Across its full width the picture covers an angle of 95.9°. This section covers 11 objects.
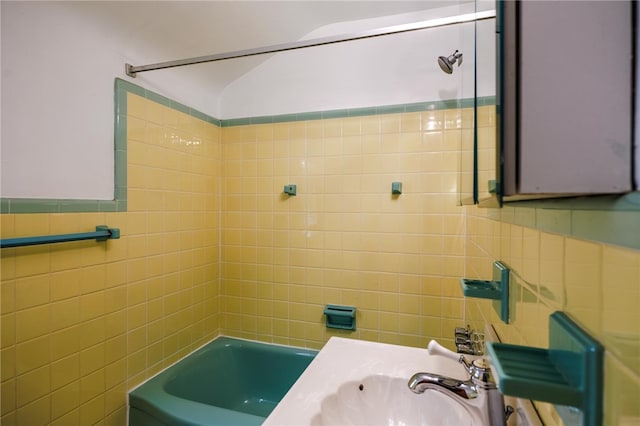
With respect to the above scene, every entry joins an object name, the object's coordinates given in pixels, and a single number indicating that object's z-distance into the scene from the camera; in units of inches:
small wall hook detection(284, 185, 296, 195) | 70.2
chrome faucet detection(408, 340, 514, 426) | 23.4
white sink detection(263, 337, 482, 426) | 29.8
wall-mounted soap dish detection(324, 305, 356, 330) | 67.3
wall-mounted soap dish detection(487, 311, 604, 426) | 10.9
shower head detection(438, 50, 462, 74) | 50.3
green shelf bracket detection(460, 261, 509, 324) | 25.7
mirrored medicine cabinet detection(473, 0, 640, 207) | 8.9
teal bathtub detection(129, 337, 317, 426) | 58.4
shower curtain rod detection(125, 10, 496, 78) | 42.0
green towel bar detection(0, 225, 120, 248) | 35.9
